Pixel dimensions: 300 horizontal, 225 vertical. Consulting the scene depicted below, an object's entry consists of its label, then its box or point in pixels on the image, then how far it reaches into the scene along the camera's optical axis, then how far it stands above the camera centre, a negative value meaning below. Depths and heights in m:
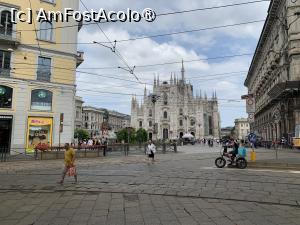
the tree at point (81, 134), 80.71 +2.32
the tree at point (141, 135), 95.83 +2.56
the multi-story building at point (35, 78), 23.62 +5.17
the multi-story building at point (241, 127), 147.12 +7.99
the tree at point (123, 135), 83.37 +2.12
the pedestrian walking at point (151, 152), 18.72 -0.55
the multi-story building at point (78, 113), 87.44 +8.61
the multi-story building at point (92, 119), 111.06 +8.78
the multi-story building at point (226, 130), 183.12 +8.30
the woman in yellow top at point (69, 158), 11.08 -0.57
